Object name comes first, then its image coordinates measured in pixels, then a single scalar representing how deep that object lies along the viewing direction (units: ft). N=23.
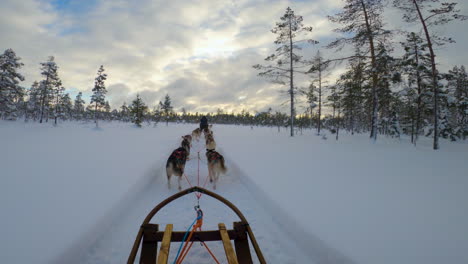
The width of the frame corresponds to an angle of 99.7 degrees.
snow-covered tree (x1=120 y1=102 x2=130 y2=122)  309.01
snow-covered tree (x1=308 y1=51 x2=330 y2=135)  39.55
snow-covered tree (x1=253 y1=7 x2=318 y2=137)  64.95
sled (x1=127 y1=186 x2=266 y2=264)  7.55
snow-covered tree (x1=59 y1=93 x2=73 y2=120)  155.48
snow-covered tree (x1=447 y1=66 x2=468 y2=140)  68.90
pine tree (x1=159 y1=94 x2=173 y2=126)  205.77
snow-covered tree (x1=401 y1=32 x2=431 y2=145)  57.62
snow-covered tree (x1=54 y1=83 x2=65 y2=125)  149.61
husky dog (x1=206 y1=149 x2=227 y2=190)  19.81
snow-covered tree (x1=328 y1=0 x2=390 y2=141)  41.11
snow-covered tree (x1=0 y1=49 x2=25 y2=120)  87.56
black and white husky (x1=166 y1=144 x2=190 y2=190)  18.35
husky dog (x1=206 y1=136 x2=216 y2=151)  36.18
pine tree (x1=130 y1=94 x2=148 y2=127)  137.18
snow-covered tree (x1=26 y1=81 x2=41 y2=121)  166.32
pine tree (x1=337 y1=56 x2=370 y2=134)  42.55
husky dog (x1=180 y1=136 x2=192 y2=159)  34.77
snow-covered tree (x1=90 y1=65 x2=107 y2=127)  129.90
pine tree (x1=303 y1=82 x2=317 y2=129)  110.41
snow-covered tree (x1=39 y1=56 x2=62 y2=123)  116.88
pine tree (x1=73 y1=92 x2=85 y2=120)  258.04
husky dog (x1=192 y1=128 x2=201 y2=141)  62.34
